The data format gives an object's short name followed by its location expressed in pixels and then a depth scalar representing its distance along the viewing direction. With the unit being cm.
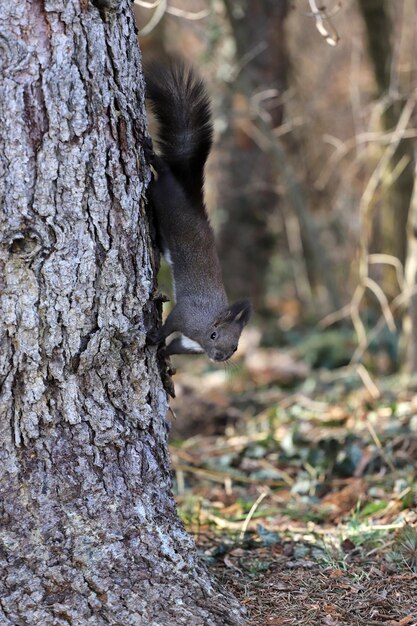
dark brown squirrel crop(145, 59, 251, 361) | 666
